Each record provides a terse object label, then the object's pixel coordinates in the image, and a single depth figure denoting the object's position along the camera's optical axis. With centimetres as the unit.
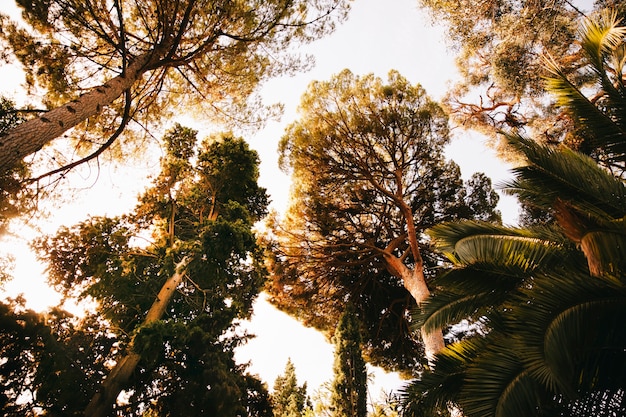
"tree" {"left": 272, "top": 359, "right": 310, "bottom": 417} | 1661
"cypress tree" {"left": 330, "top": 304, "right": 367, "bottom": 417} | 771
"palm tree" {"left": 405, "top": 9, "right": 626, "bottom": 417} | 296
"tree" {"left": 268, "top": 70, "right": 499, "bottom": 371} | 1169
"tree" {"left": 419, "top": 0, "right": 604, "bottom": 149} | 915
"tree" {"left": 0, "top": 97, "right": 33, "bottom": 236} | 489
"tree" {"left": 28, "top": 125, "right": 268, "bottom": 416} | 720
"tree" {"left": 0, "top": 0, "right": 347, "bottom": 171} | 605
